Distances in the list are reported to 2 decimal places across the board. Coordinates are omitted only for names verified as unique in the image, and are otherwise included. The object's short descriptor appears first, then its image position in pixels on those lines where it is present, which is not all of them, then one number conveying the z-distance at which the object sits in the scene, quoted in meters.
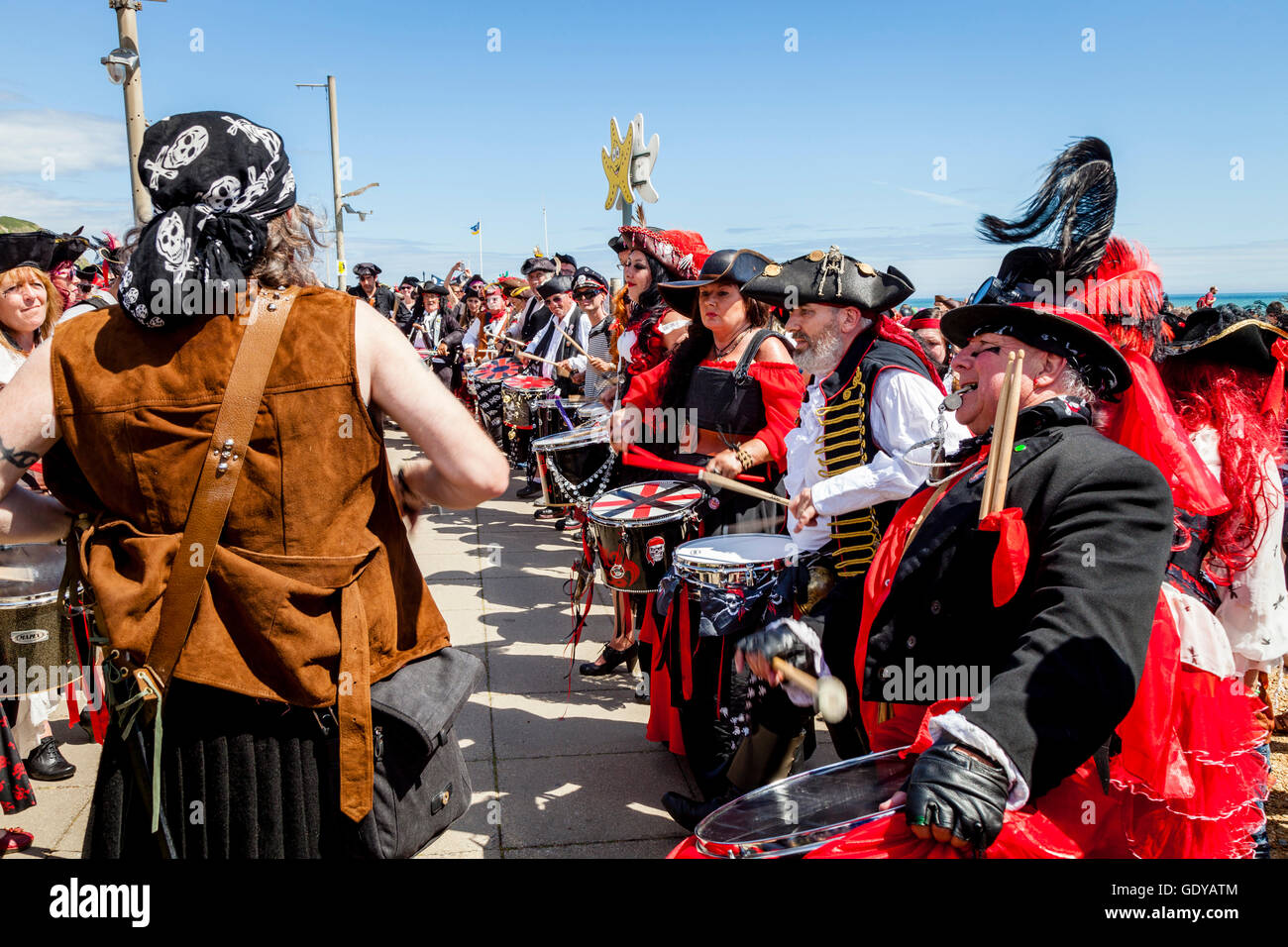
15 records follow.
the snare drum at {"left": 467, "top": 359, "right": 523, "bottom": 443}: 9.31
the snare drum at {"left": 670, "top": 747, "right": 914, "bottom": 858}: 1.73
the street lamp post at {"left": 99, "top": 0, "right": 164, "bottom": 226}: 7.80
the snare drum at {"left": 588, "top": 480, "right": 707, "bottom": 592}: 3.80
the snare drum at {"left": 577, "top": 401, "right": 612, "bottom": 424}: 6.12
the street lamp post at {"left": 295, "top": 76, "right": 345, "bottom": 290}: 23.80
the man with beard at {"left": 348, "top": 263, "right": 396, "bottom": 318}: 14.05
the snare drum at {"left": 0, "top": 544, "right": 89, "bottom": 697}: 3.11
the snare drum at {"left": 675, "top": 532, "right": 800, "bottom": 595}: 3.24
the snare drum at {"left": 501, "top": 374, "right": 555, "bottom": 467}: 8.55
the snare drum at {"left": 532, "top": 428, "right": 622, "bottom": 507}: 5.14
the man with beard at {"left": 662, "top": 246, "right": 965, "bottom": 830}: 3.08
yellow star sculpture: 7.78
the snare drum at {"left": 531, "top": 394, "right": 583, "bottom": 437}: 8.00
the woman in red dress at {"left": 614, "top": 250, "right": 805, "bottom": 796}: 3.70
